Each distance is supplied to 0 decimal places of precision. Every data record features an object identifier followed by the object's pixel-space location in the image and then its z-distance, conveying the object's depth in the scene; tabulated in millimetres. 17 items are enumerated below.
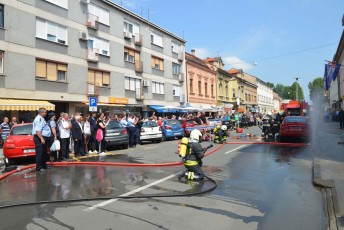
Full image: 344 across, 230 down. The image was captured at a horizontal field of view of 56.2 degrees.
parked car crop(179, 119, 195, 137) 21406
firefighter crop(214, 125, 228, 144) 17094
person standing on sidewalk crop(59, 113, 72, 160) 12109
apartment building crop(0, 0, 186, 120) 21172
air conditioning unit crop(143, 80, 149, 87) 34306
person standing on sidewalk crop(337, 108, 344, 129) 26025
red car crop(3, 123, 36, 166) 11375
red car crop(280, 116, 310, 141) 16859
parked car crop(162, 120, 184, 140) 20266
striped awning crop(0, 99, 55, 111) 19453
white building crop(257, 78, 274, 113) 89138
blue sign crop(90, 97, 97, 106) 17019
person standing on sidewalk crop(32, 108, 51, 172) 9465
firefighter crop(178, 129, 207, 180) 8031
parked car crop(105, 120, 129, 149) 15242
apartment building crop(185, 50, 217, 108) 44656
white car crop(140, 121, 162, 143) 18469
